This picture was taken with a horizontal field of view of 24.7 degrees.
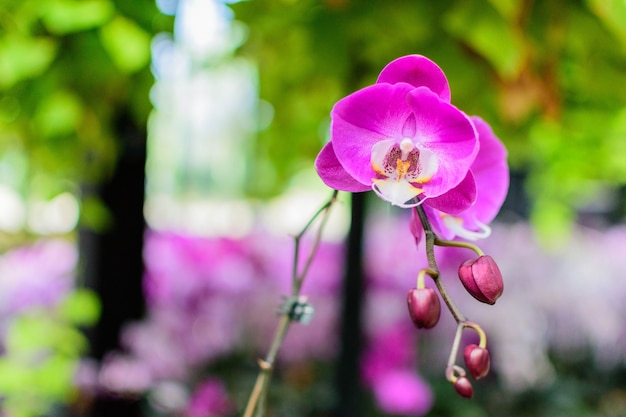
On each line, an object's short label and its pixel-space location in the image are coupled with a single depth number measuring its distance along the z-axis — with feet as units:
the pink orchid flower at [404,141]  2.30
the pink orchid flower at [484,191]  2.52
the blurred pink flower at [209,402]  7.19
